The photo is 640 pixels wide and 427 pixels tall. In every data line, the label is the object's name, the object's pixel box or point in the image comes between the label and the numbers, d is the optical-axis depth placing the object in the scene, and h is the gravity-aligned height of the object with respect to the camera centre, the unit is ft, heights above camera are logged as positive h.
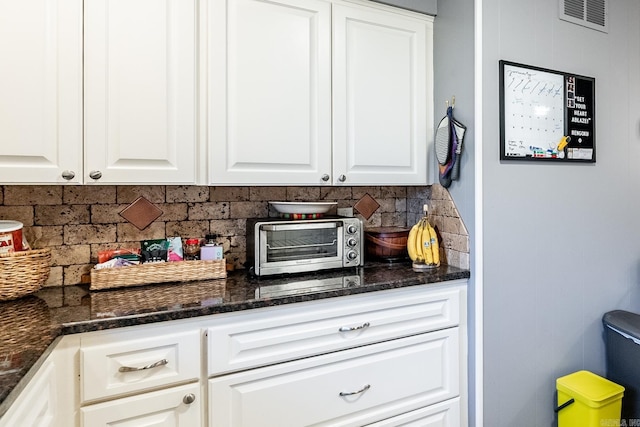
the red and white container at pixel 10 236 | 4.47 -0.25
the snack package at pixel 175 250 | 5.61 -0.50
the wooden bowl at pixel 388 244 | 6.82 -0.51
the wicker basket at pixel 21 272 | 4.35 -0.65
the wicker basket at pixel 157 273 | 5.02 -0.78
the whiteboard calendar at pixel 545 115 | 6.03 +1.59
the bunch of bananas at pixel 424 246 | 6.20 -0.49
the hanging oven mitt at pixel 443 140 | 6.16 +1.17
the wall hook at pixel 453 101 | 6.29 +1.79
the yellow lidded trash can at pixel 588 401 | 5.87 -2.83
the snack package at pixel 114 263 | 5.10 -0.64
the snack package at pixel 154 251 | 5.53 -0.51
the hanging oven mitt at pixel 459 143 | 6.03 +1.09
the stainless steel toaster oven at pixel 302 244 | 5.67 -0.45
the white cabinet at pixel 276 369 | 3.94 -1.77
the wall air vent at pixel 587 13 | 6.53 +3.40
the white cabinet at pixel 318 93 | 5.34 +1.80
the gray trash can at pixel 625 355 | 6.31 -2.32
